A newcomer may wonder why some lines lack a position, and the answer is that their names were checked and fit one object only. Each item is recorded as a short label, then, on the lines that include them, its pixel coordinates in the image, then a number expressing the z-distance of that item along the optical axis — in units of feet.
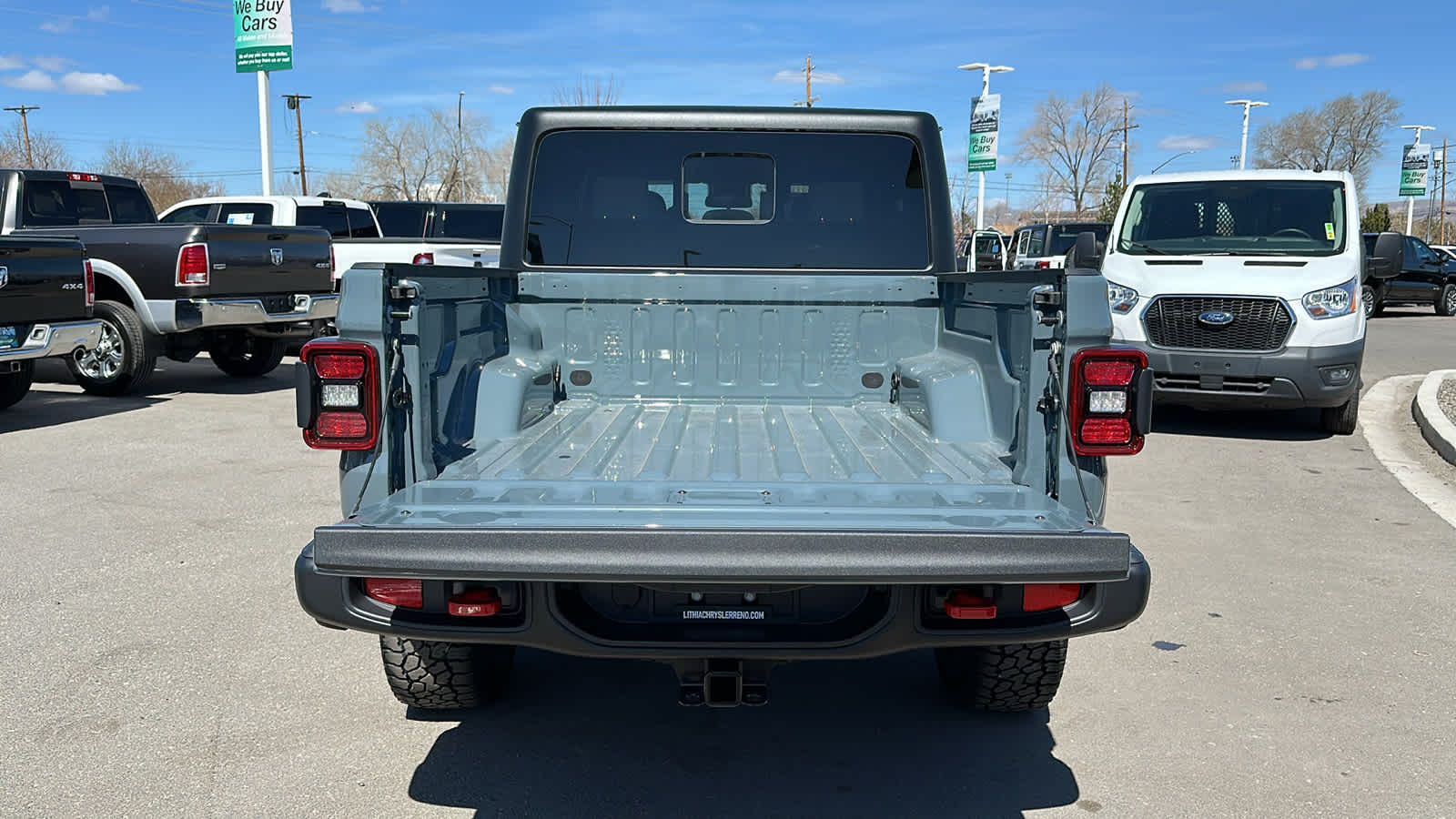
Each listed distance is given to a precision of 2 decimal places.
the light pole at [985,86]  120.16
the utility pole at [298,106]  197.47
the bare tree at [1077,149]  256.93
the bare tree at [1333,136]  252.42
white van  29.45
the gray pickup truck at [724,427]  8.39
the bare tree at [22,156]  197.16
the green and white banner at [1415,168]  161.48
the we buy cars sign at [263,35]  63.77
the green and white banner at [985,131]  110.32
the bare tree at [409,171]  232.73
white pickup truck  47.78
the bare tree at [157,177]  202.69
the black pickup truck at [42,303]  28.96
